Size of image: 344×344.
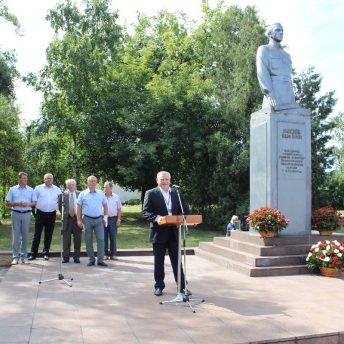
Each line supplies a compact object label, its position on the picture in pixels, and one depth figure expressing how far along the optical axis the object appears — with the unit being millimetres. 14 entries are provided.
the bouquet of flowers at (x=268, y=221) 8016
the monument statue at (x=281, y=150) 8766
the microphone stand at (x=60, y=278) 6584
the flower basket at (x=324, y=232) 8828
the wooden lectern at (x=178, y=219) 5203
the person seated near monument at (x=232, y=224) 11016
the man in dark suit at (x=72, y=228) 8692
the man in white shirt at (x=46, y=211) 8984
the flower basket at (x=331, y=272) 7379
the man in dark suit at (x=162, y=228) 5773
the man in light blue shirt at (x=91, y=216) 8344
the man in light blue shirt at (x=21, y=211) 8469
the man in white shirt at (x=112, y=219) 9289
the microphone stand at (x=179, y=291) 5330
